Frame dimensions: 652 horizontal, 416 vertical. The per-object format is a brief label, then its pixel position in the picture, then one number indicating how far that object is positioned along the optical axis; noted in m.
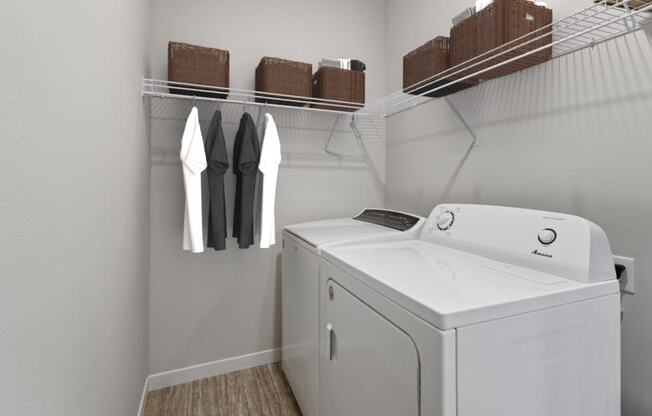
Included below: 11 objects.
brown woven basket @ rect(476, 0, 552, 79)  1.24
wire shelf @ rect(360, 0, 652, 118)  1.00
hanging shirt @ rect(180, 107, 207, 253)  1.70
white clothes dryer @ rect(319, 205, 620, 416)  0.73
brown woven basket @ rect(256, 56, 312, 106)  1.90
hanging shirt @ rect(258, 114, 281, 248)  1.85
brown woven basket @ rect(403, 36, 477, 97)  1.58
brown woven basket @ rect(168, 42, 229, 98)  1.71
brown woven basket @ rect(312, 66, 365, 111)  2.02
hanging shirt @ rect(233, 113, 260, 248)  1.86
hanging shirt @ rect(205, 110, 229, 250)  1.80
